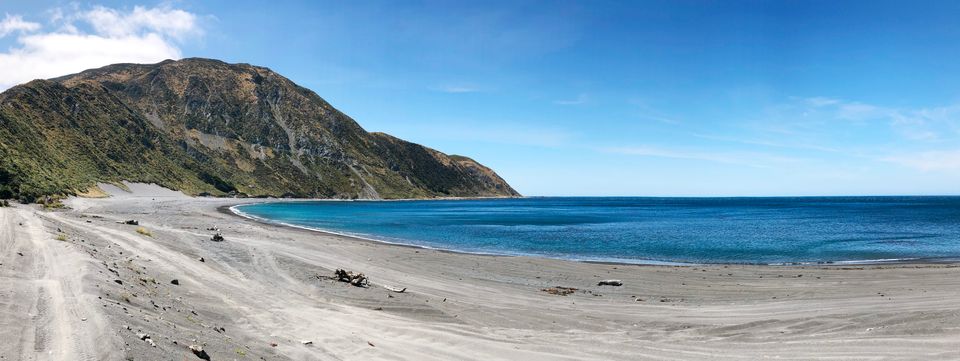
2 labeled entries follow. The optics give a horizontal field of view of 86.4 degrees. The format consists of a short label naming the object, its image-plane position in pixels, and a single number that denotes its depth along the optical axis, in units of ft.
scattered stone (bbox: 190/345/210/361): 30.45
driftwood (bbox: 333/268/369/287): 68.11
